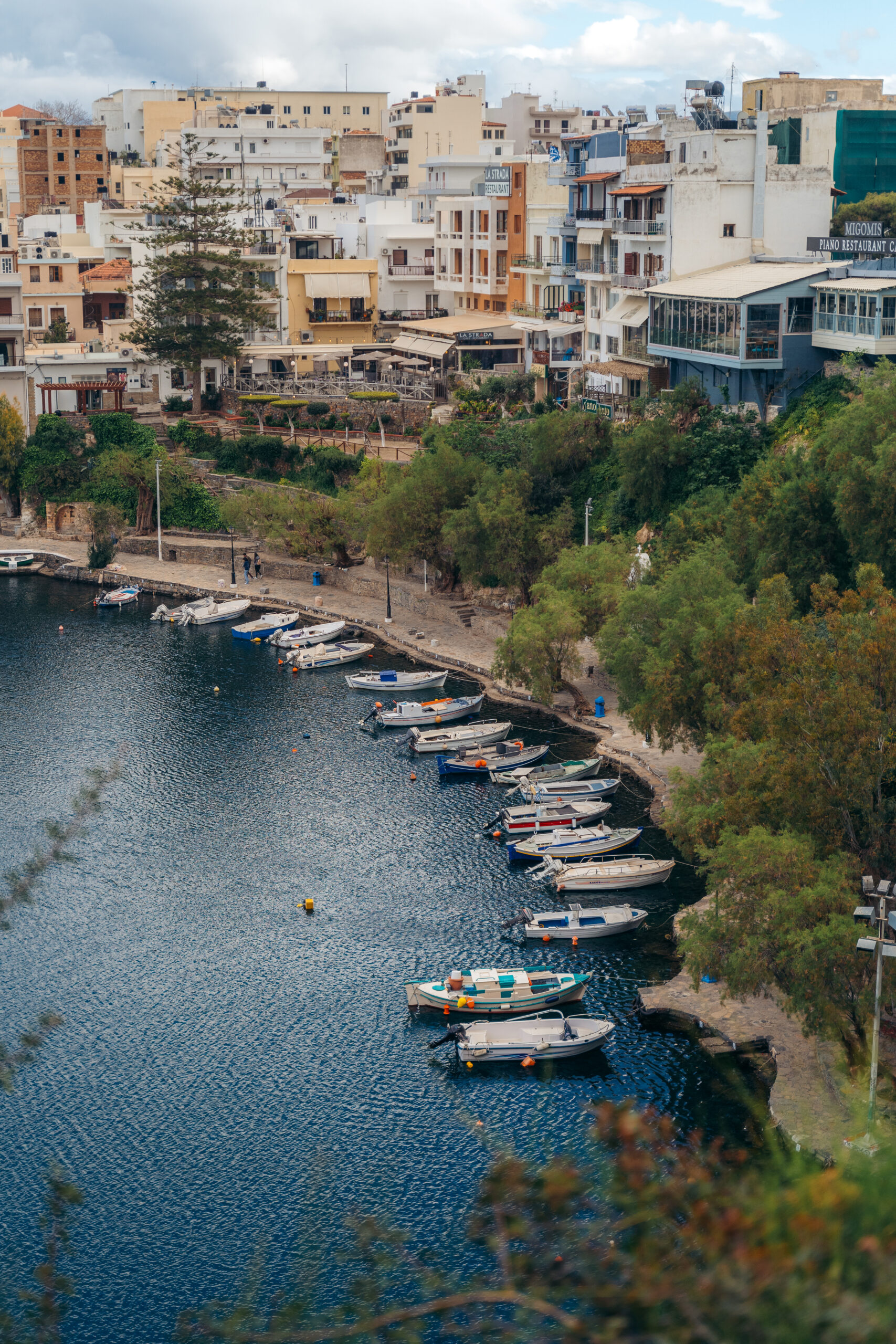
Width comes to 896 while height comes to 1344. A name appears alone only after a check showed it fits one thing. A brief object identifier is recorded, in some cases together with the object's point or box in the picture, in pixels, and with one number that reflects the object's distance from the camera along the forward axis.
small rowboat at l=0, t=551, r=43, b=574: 81.56
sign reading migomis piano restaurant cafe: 58.84
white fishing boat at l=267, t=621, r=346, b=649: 66.62
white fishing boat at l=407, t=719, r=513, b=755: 53.28
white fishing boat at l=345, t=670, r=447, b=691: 59.97
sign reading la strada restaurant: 87.12
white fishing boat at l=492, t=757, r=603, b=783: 49.09
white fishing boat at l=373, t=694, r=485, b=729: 56.03
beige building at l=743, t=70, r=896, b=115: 83.56
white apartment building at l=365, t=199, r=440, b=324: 97.94
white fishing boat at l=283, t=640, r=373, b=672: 64.44
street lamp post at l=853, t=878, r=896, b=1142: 26.56
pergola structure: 89.44
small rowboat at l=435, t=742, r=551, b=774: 51.25
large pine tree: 85.81
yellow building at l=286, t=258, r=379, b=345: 94.06
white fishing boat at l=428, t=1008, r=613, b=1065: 33.44
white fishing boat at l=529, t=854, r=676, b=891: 41.94
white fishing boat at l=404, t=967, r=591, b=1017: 35.28
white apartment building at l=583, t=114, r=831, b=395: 66.94
